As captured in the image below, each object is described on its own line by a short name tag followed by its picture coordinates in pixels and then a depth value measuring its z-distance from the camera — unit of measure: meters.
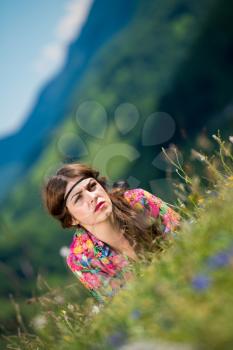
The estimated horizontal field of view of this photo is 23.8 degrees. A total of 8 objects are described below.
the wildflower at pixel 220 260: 1.85
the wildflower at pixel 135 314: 2.08
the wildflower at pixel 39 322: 3.11
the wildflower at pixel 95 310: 3.17
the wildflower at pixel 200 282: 1.77
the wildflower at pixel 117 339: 2.00
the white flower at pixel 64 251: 3.82
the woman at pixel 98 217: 4.28
